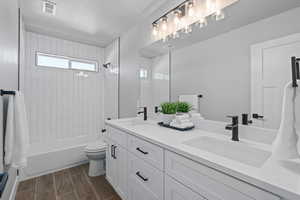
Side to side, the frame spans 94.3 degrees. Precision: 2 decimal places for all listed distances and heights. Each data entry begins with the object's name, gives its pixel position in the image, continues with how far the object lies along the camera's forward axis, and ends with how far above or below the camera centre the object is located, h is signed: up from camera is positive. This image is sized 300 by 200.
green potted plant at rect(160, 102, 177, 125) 1.60 -0.14
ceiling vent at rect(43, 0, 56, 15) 1.77 +1.22
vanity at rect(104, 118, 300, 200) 0.57 -0.37
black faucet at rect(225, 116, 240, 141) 1.06 -0.22
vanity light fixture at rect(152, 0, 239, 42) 1.28 +0.90
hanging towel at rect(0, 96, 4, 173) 1.04 -0.27
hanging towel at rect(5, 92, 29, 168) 1.07 -0.30
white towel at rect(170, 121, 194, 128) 1.40 -0.26
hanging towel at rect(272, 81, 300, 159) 0.62 -0.14
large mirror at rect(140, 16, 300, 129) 0.96 +0.25
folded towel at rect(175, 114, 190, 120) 1.45 -0.18
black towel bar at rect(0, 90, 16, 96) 1.06 +0.05
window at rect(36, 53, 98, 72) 2.67 +0.77
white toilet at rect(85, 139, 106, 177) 2.11 -0.91
